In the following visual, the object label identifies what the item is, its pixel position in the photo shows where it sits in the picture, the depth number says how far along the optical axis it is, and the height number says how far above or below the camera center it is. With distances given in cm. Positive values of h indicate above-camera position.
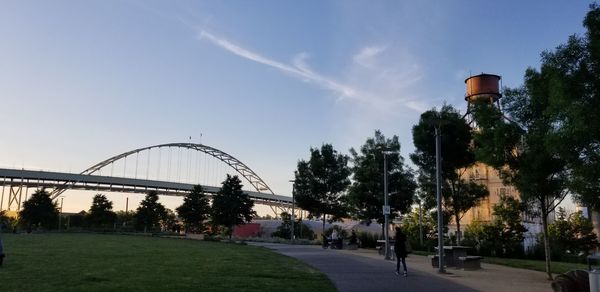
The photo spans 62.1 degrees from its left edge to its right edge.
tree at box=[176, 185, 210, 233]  6406 +192
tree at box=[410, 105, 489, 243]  3122 +438
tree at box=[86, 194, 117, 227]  7644 +110
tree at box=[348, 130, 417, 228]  3597 +326
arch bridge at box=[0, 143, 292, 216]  10338 +873
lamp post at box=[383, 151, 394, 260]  2443 +19
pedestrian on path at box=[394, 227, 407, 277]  1634 -62
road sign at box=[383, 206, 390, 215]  2495 +95
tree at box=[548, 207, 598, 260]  4272 -2
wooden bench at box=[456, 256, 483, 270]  1880 -121
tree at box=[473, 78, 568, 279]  1588 +289
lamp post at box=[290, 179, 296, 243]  4945 +386
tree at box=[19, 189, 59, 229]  6625 +99
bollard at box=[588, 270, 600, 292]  957 -88
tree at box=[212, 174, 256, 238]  5234 +193
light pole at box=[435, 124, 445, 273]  1739 +75
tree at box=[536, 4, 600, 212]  1209 +327
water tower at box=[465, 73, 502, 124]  6912 +2025
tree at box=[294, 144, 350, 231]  4878 +413
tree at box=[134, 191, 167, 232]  7088 +131
